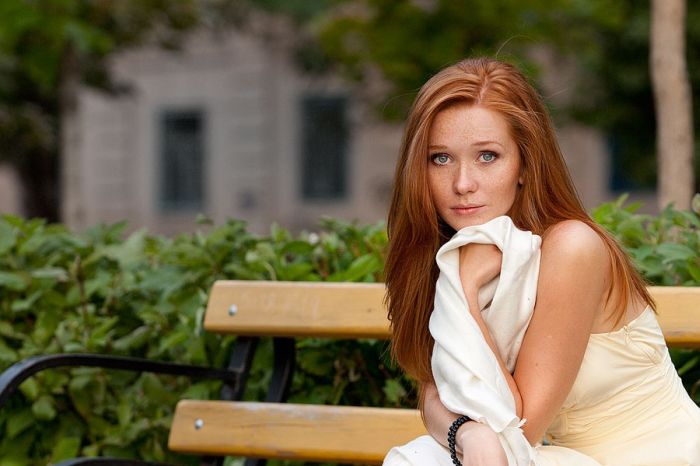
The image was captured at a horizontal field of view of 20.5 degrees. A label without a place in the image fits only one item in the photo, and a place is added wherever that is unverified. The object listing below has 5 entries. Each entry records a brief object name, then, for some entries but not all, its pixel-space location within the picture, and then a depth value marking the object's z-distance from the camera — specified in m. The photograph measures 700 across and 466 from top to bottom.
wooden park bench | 4.51
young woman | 3.39
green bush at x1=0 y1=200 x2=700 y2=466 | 5.26
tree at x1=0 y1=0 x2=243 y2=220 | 17.12
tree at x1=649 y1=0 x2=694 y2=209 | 9.43
